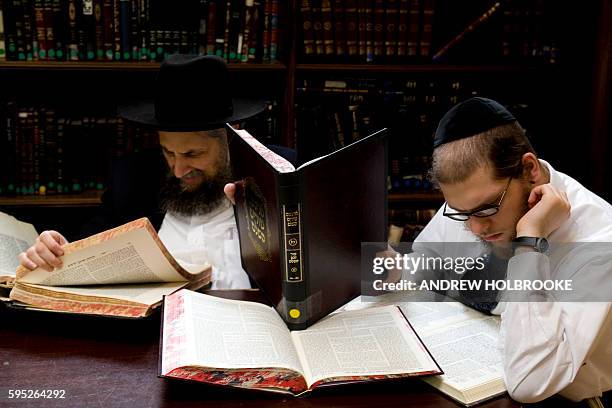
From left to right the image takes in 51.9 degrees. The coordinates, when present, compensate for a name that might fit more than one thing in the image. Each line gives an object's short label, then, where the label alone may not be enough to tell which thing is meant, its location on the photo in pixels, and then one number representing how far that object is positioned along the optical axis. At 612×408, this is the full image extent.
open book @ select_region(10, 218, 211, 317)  1.24
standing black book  1.15
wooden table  0.99
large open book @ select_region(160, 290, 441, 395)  1.00
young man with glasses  1.06
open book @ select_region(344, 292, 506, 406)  1.03
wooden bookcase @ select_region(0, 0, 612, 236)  2.41
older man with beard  1.76
